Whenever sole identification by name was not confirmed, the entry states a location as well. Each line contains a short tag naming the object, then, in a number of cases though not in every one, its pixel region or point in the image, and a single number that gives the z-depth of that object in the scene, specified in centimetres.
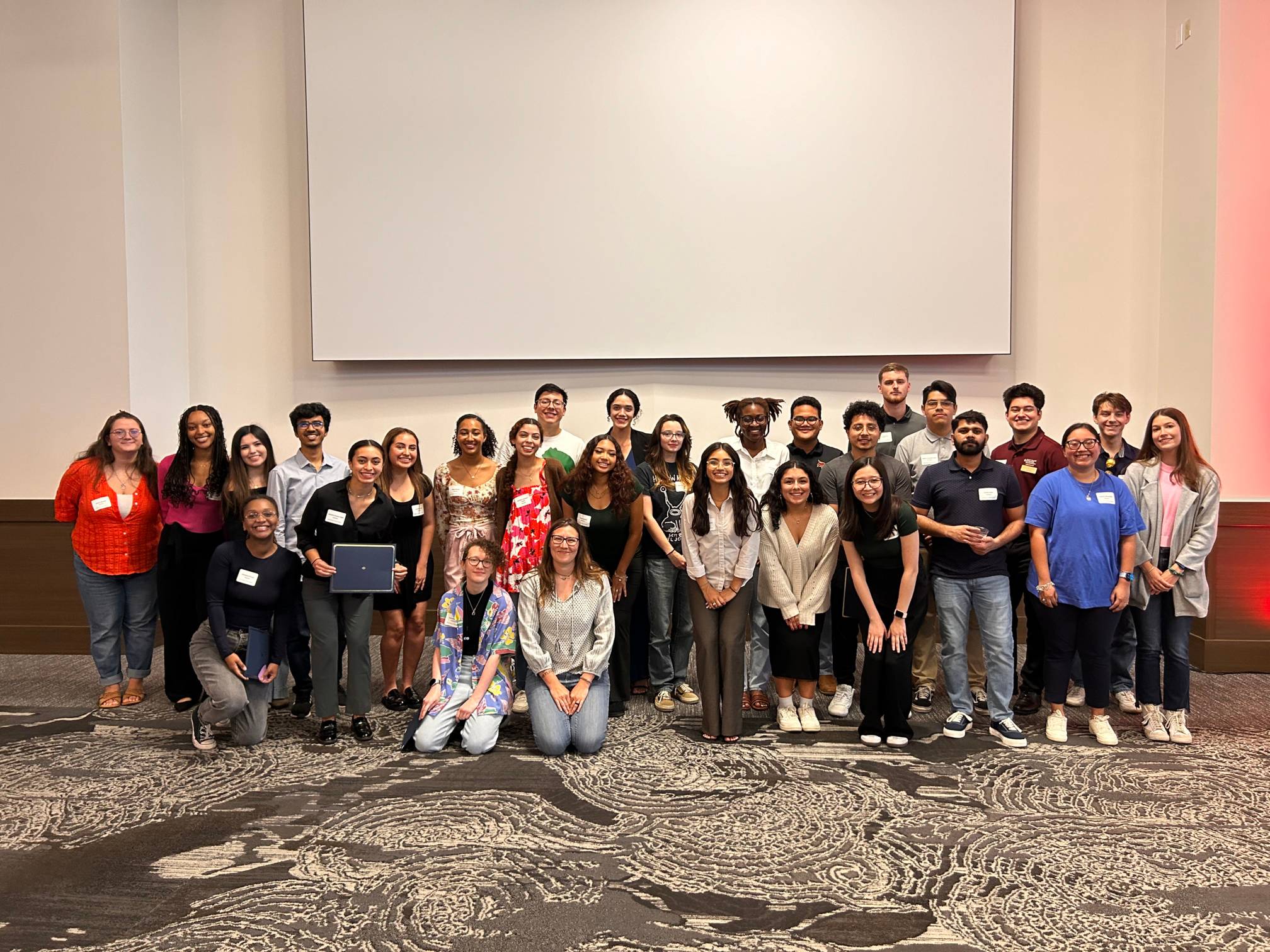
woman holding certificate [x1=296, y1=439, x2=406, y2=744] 405
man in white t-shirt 484
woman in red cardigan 454
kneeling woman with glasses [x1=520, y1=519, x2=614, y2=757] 381
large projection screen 602
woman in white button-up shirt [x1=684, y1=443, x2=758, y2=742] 399
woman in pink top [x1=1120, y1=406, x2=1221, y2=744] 394
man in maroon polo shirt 441
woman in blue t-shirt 387
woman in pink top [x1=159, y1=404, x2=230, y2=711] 443
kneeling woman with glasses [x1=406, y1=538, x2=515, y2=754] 388
